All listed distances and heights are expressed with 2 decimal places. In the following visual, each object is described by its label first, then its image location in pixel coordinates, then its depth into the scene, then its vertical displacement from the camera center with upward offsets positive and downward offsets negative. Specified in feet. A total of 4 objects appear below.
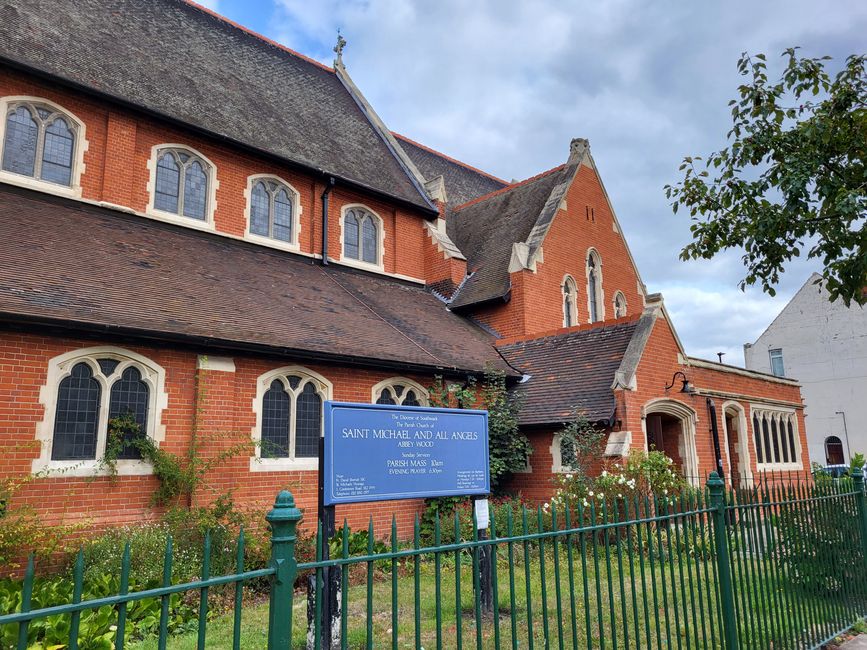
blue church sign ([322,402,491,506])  17.58 +0.21
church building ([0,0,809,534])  30.45 +12.17
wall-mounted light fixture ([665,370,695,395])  46.47 +4.90
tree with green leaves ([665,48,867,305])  26.13 +11.84
